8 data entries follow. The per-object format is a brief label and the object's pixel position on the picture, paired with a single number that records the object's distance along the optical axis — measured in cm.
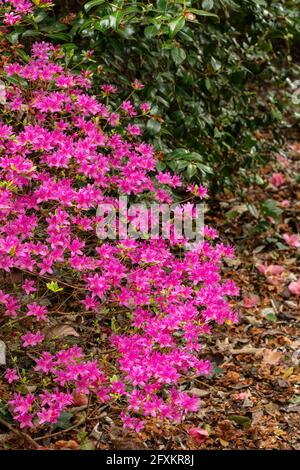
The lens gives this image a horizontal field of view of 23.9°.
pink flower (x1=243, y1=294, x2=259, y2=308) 335
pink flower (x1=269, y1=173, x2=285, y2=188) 427
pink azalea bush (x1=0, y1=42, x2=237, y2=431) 220
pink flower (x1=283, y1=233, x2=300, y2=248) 380
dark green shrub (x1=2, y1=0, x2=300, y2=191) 278
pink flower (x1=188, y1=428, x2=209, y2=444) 249
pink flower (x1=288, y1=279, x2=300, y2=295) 347
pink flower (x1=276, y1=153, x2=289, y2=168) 455
